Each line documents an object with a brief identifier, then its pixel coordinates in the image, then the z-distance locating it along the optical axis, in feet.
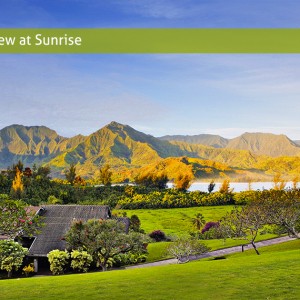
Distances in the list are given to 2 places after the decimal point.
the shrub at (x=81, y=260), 106.63
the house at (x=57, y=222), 115.14
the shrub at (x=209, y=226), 167.86
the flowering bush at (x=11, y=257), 104.83
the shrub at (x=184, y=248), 110.83
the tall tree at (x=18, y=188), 225.74
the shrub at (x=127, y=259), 115.44
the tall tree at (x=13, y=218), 49.98
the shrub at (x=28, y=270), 107.04
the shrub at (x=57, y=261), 107.34
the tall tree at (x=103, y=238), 96.12
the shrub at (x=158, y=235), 164.02
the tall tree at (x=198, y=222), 195.11
